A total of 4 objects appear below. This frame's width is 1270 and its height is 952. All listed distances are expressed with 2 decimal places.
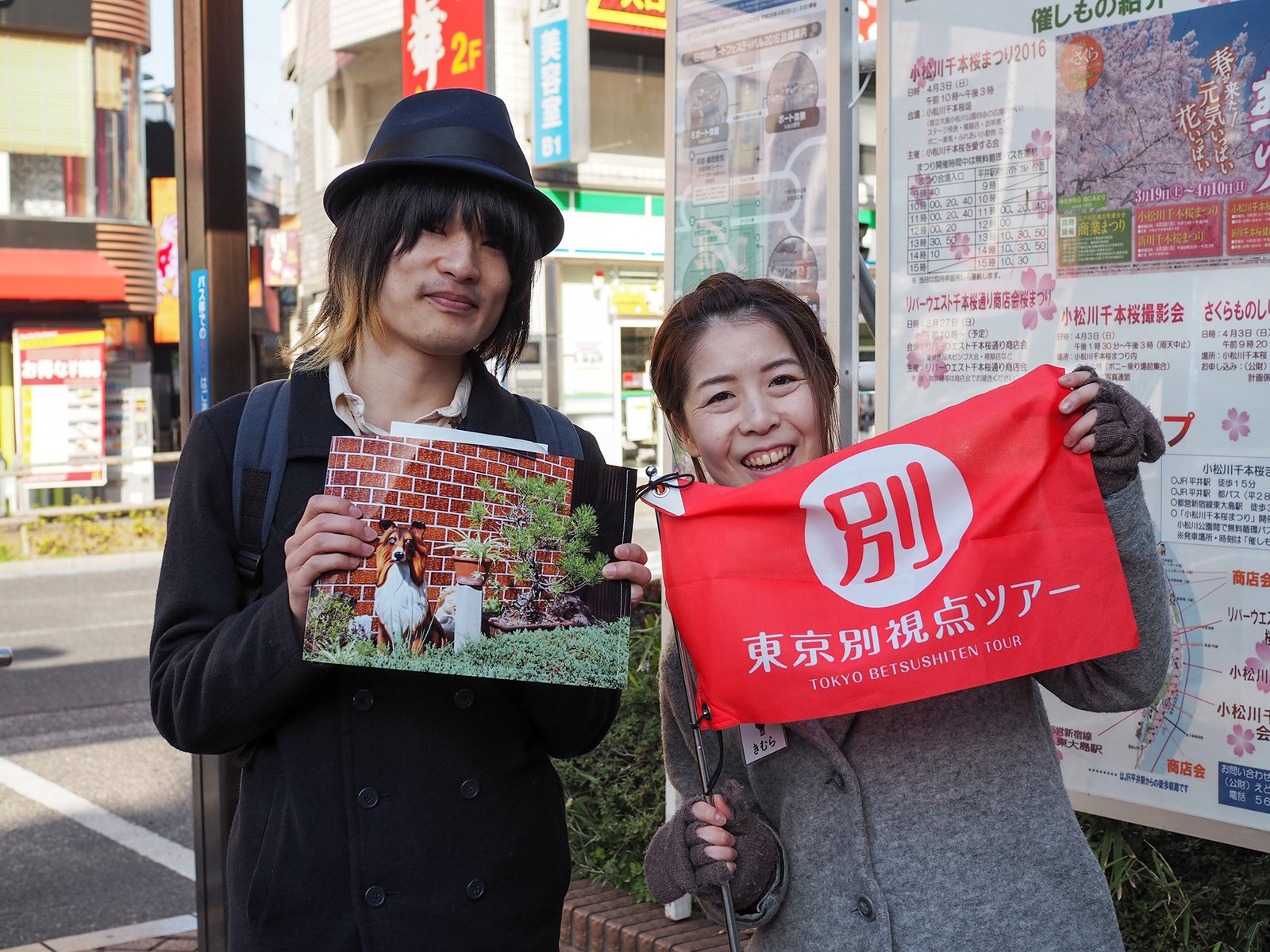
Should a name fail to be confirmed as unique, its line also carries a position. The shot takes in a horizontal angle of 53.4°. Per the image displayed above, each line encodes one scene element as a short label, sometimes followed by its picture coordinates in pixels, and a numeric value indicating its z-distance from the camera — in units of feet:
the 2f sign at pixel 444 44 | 40.98
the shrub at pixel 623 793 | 15.31
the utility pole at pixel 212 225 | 13.16
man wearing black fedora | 6.45
